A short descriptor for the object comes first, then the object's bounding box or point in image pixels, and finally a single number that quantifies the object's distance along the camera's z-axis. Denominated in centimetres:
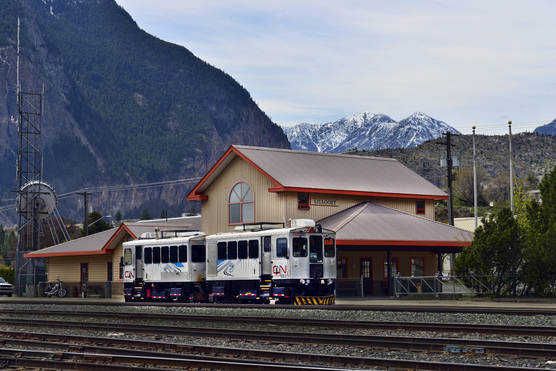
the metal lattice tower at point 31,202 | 6944
